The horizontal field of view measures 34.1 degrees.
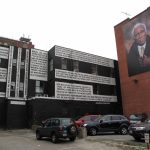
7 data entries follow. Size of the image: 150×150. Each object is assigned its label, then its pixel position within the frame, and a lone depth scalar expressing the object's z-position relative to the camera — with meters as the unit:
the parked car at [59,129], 17.30
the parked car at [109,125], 21.09
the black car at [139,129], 15.75
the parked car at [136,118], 24.86
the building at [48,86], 30.67
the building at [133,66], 33.72
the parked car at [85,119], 22.15
